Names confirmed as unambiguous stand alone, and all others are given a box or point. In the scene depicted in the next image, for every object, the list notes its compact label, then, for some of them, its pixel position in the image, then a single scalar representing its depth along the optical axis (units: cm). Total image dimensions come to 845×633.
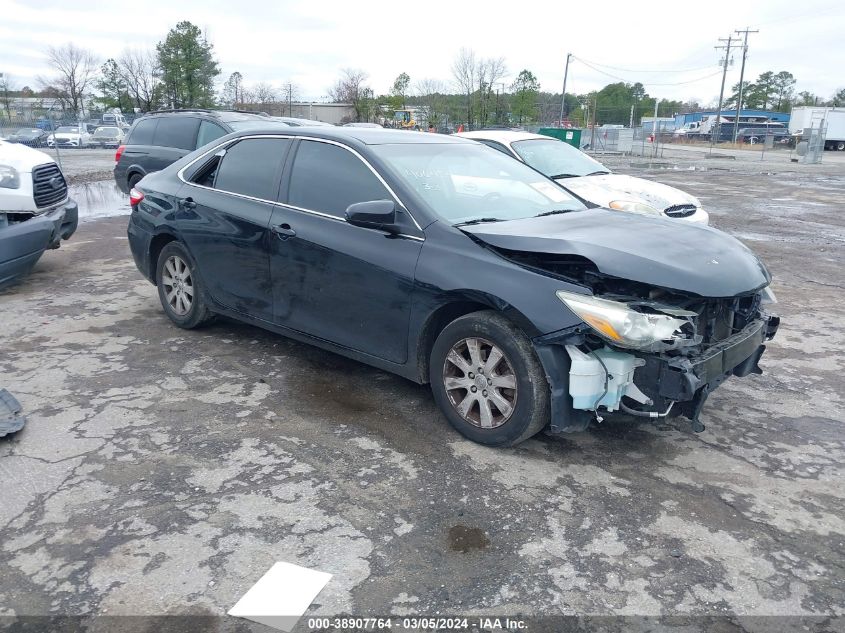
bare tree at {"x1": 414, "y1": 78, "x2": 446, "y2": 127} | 5428
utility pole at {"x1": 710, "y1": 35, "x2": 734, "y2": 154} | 6589
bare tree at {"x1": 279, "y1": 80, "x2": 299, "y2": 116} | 6594
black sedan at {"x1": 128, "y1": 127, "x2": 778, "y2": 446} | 346
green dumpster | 2891
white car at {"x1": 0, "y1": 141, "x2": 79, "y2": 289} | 648
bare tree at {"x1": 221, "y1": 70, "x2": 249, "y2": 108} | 6531
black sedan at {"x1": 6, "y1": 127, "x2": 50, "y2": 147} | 2929
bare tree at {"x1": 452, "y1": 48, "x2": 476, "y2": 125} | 5684
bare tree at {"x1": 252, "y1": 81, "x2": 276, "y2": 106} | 6481
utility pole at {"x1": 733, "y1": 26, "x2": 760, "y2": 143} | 6519
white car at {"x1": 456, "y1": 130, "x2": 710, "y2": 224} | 821
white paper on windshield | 492
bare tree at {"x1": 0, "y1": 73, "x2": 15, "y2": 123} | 6512
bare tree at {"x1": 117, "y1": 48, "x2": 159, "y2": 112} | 6575
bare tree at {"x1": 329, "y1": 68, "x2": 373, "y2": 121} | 5756
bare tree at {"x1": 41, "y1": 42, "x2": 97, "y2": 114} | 7000
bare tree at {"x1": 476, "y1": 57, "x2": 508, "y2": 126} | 5672
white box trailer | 5403
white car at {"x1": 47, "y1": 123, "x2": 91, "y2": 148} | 3591
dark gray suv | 1041
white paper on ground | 254
